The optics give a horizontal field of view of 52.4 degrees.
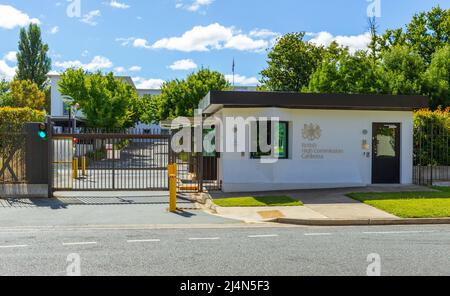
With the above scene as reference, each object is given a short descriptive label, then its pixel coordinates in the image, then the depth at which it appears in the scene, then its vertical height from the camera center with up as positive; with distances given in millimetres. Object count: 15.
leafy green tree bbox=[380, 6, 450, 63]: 40531 +10076
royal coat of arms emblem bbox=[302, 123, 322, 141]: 16906 +399
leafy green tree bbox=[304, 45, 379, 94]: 34656 +5136
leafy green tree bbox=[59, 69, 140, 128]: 38094 +3800
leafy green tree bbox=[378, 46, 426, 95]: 31578 +5287
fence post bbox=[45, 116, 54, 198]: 15594 -351
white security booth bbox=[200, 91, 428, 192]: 16312 +104
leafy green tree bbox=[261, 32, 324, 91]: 42750 +7595
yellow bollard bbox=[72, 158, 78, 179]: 21773 -1207
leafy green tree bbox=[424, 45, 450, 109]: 31109 +4378
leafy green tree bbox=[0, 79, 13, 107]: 52100 +5893
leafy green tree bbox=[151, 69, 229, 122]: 42125 +4594
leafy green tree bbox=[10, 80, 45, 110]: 57906 +6253
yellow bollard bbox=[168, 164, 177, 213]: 12914 -1484
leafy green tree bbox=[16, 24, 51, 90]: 69750 +13268
